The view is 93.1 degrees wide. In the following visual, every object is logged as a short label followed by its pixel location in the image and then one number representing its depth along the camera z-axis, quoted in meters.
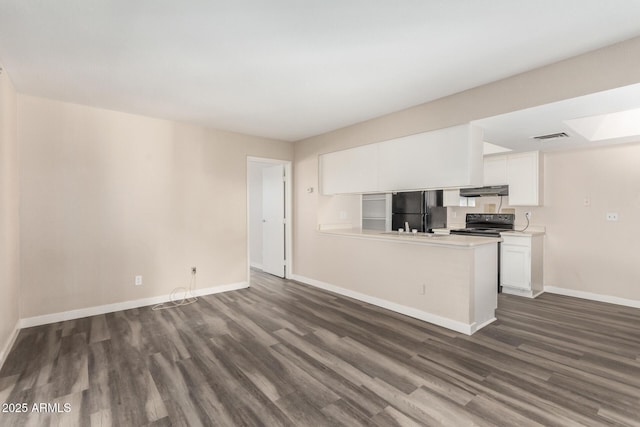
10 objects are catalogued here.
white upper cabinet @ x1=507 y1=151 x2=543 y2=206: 4.59
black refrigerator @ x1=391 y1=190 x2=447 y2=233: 5.75
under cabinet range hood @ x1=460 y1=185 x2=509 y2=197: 4.90
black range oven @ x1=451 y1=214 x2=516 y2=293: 4.87
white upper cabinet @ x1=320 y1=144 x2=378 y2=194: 4.18
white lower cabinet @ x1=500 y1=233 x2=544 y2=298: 4.36
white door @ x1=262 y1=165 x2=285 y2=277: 5.51
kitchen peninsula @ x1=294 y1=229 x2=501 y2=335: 3.14
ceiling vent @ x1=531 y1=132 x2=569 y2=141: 3.52
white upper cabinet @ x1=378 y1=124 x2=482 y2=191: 3.17
